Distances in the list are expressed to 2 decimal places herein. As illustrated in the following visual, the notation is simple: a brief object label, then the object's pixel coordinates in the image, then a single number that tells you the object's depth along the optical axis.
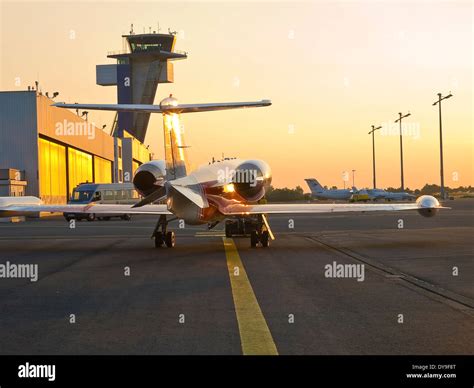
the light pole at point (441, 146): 89.06
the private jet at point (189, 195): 20.80
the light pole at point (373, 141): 113.75
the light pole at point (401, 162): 102.33
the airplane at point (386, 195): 113.19
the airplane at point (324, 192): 121.25
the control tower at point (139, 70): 102.12
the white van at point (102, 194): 55.56
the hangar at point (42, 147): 58.34
